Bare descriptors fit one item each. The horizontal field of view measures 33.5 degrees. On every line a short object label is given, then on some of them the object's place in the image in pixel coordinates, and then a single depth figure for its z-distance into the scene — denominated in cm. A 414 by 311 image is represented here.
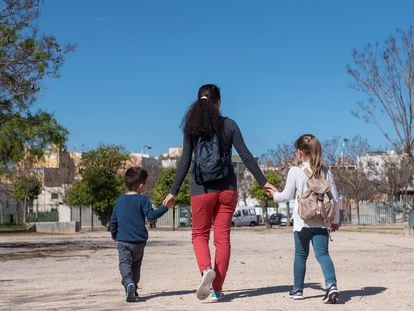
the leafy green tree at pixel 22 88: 1652
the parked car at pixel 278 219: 5471
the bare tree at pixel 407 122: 2961
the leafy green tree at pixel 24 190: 5428
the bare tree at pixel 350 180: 6162
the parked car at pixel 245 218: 5488
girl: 652
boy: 680
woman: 656
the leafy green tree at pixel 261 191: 4744
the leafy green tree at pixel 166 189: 4688
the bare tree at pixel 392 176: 5731
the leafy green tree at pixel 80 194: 4091
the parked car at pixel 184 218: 4891
